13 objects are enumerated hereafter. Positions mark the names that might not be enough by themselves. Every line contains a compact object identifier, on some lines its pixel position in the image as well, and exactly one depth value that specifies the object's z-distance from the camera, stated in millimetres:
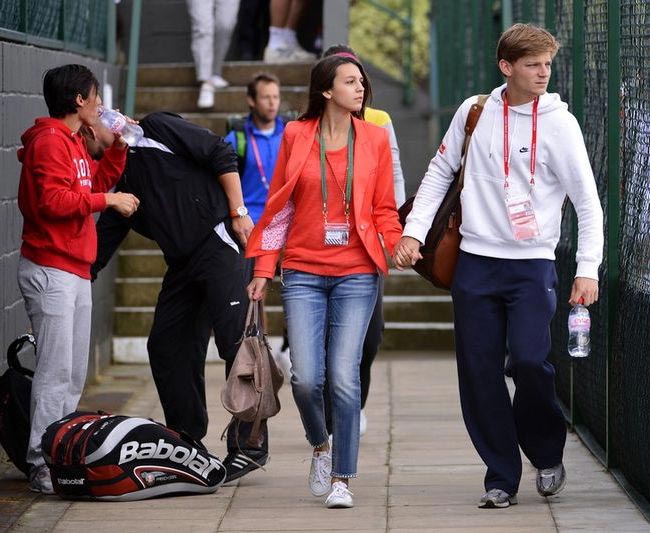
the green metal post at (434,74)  36469
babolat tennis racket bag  12602
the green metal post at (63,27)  18906
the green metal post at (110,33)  23469
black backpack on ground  13469
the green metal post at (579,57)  15961
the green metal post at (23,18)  15914
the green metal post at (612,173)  13594
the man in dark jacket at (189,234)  13773
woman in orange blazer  12203
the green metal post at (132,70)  24828
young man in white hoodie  11687
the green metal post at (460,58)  30781
